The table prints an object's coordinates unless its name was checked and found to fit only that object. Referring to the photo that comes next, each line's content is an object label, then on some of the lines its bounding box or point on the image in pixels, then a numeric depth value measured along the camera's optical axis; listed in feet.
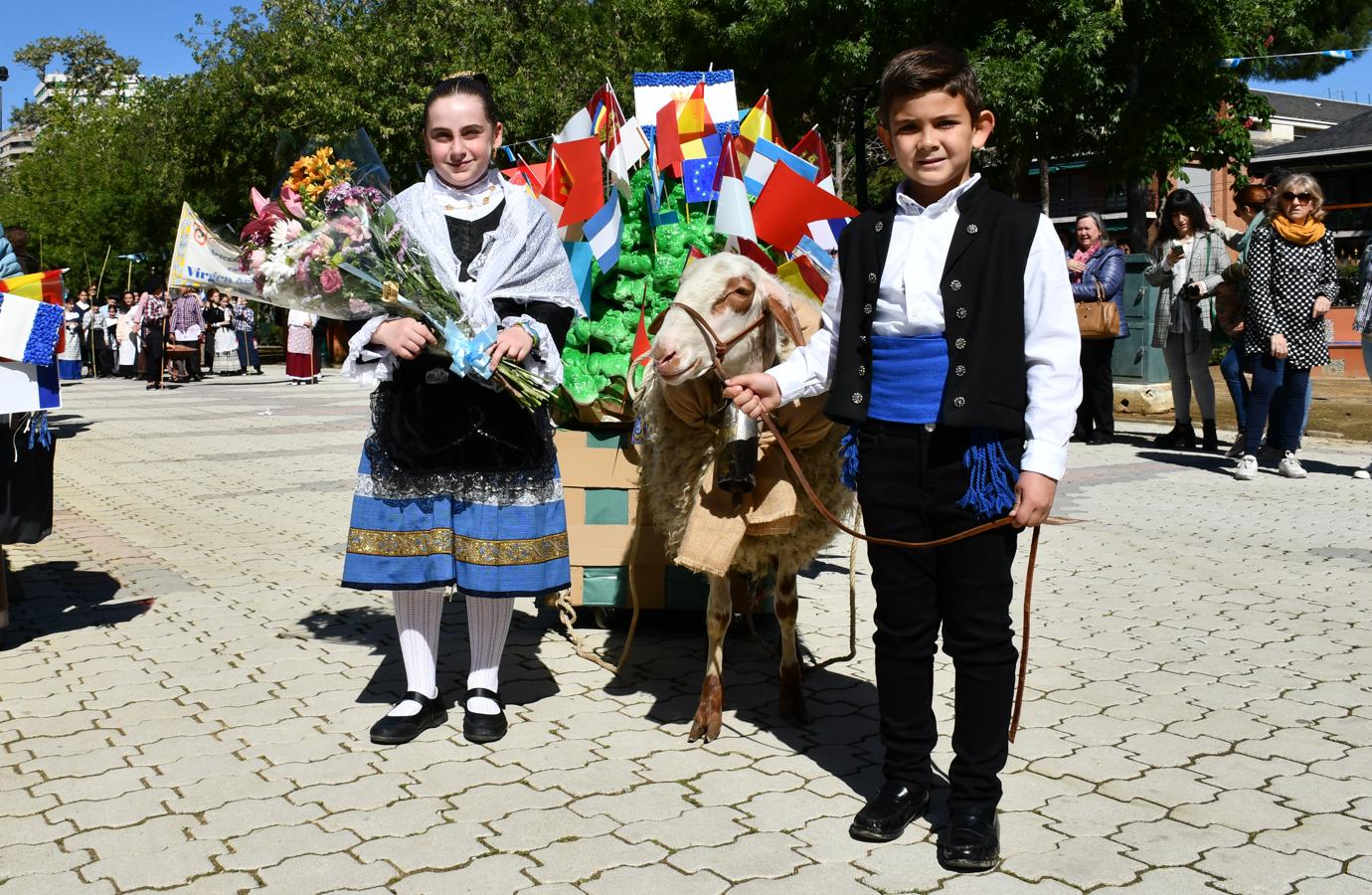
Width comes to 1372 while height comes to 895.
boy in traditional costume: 10.72
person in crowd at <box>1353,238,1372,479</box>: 31.80
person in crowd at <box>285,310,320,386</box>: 77.41
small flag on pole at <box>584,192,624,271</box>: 16.34
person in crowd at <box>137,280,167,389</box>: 84.23
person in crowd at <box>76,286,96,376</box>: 86.70
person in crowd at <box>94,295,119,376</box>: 98.02
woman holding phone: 35.24
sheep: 12.90
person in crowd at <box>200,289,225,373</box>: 96.15
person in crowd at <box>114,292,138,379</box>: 91.30
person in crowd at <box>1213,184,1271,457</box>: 32.86
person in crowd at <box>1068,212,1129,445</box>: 38.11
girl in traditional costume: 13.74
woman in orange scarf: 31.09
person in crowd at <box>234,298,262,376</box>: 97.91
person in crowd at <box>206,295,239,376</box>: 96.17
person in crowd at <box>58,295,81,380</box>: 60.33
